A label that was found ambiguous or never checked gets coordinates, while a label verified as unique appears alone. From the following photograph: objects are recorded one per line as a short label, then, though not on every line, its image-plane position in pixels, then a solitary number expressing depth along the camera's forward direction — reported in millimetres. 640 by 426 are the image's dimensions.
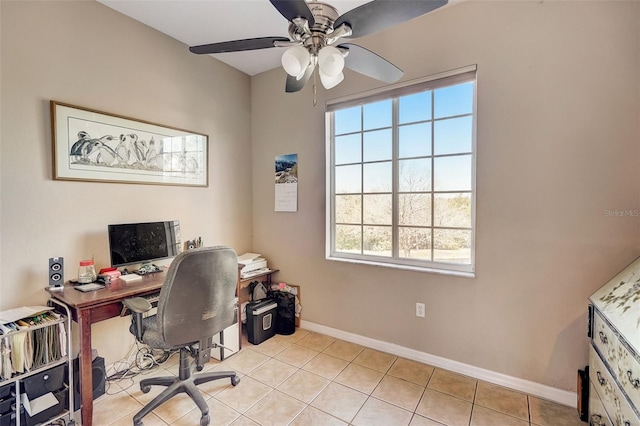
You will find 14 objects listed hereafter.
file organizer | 1459
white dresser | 1104
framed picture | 1918
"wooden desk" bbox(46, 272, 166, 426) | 1583
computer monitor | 2045
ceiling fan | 1125
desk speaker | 1819
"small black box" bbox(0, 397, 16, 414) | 1458
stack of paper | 2807
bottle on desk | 1928
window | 2201
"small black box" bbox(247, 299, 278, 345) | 2621
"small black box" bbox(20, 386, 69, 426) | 1522
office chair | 1608
